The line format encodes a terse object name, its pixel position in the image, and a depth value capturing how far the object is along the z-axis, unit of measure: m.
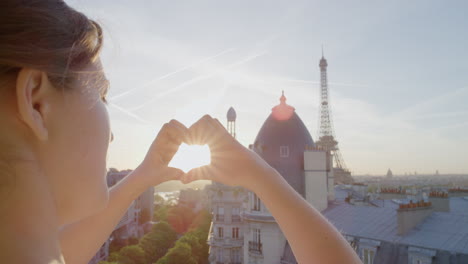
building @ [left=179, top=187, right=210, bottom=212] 93.82
